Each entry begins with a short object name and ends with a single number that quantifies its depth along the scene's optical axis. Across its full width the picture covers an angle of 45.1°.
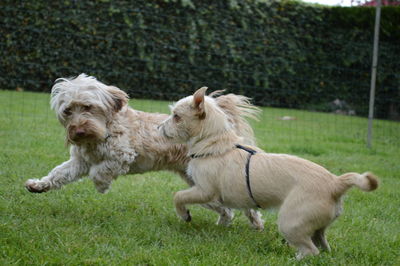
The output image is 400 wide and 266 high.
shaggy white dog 4.51
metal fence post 9.57
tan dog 3.50
